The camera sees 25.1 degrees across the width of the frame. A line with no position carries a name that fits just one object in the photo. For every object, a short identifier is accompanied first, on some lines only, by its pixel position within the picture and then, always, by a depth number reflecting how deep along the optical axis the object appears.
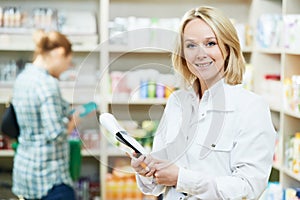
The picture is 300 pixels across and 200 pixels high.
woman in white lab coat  1.85
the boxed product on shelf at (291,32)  3.89
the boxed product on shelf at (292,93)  3.90
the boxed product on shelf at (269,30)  4.32
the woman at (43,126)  4.14
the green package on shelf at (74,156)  4.71
